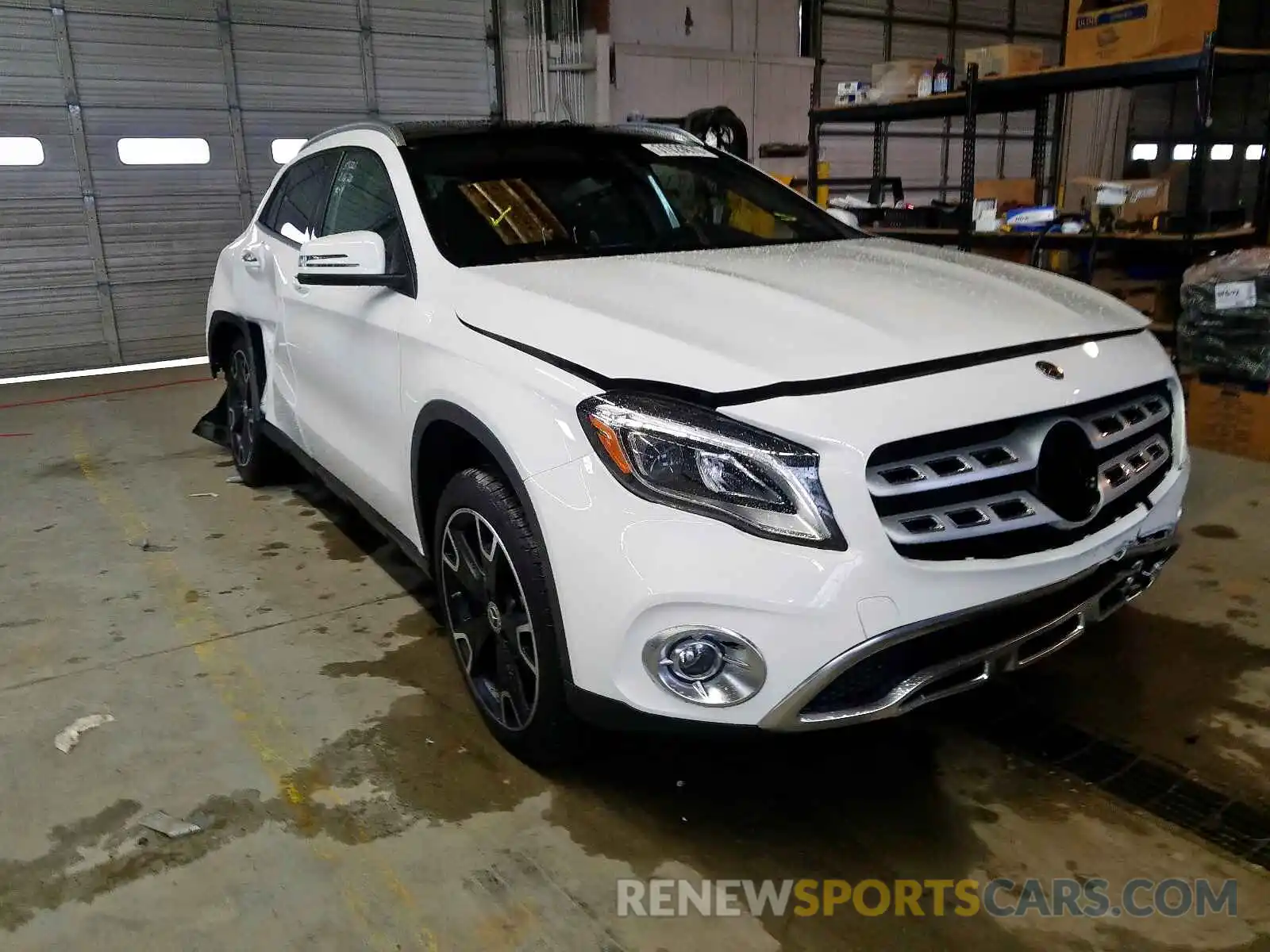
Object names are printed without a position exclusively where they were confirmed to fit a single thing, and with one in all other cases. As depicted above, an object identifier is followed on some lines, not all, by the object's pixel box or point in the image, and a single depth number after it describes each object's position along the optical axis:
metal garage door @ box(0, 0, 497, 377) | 7.80
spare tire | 8.11
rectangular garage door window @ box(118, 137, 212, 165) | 8.14
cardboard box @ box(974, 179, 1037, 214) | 7.85
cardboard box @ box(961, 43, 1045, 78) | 5.80
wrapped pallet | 4.47
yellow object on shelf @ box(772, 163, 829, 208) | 8.00
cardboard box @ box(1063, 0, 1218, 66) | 4.71
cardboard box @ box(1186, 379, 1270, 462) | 4.57
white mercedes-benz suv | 1.67
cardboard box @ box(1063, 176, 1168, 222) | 5.37
